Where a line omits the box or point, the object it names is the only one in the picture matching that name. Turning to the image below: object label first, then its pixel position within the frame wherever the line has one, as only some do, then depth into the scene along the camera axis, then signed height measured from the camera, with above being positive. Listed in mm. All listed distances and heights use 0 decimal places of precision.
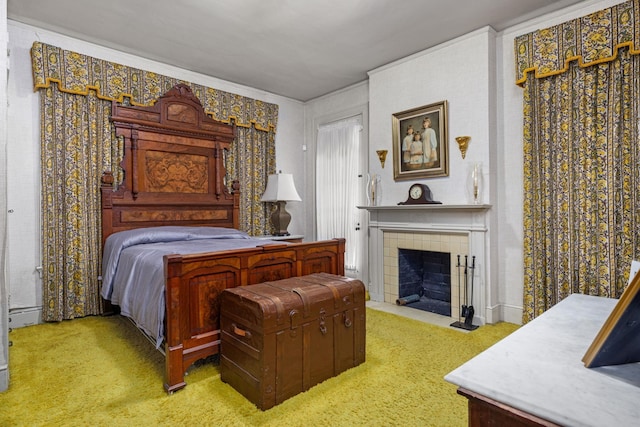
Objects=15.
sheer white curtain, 4574 +399
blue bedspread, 2141 -371
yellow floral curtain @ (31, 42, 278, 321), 3170 +550
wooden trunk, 1810 -718
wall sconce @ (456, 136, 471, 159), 3262 +642
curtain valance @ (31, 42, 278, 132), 3164 +1371
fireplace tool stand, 3066 -891
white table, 562 -331
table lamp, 4453 +194
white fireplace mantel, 3176 -184
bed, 2045 -255
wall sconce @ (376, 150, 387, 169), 3971 +644
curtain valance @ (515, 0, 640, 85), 2492 +1327
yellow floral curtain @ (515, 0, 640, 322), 2518 +426
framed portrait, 3467 +719
